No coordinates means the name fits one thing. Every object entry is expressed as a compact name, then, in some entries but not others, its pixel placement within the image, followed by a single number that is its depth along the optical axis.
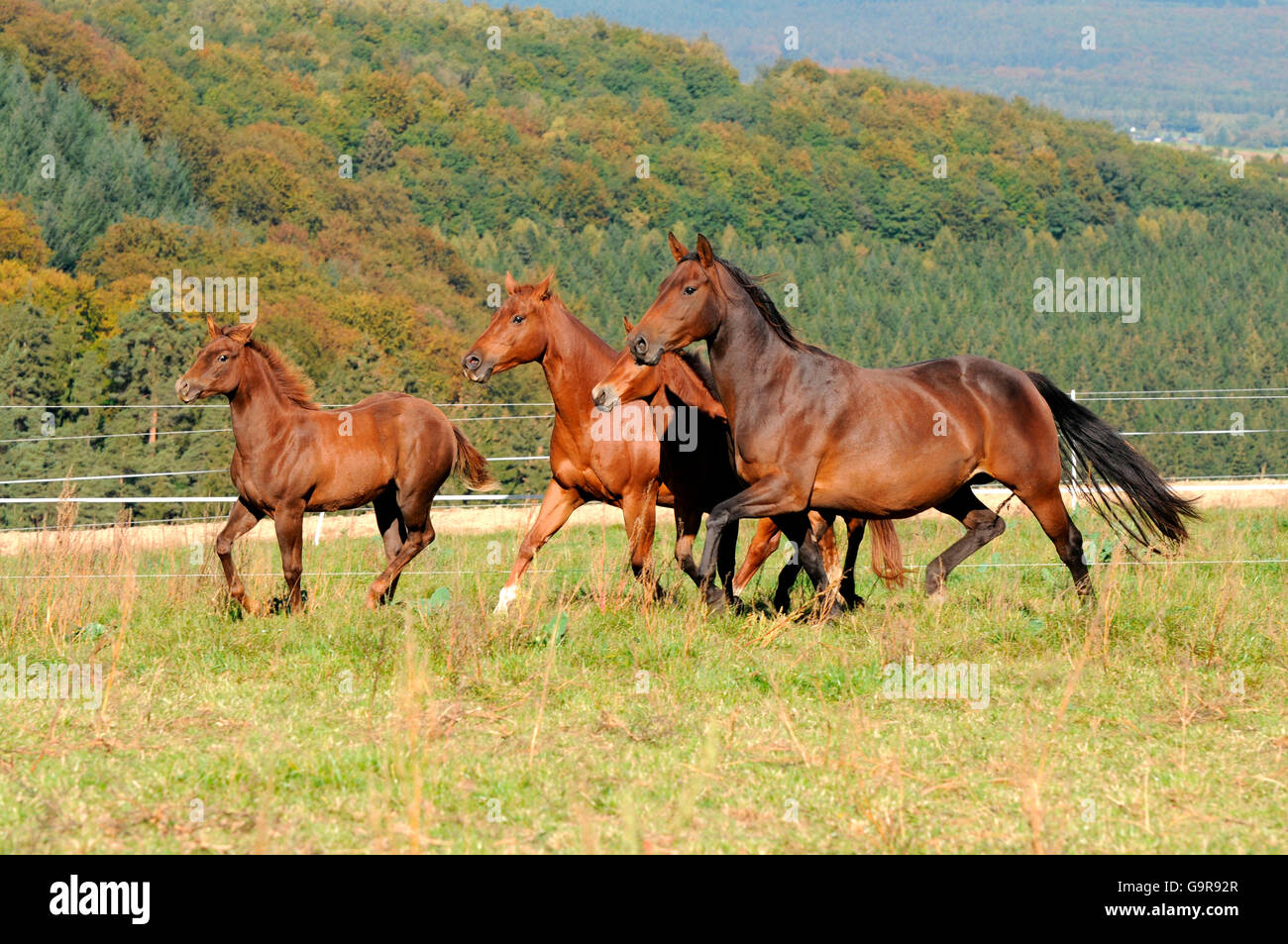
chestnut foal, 17.39
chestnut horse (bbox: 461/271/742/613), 17.11
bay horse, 15.15
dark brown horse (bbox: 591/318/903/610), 16.44
